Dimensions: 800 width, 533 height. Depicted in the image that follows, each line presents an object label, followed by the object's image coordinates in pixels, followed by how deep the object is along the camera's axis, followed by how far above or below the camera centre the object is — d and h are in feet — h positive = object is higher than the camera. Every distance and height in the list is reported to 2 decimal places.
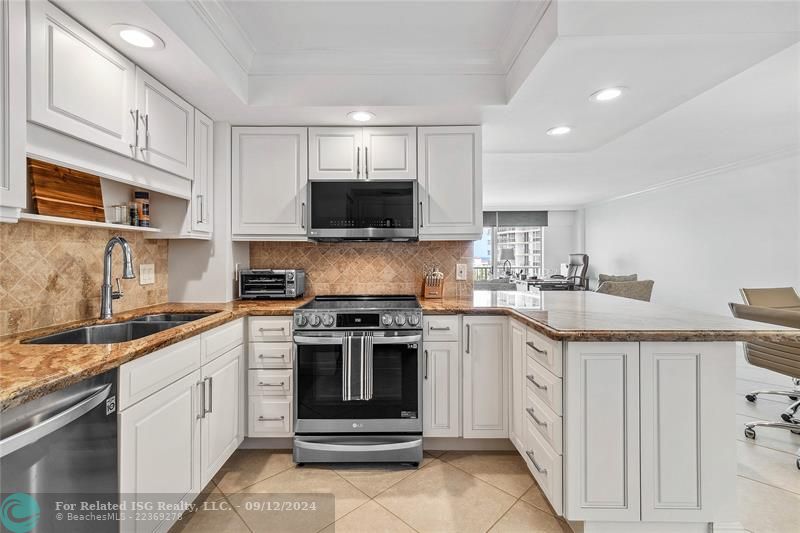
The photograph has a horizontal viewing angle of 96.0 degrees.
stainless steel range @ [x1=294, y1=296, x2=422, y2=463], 7.13 -2.35
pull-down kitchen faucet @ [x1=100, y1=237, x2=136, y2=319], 5.50 -0.13
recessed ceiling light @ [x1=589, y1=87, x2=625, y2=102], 6.88 +3.34
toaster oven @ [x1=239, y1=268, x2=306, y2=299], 8.70 -0.48
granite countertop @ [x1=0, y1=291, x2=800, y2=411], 3.37 -0.91
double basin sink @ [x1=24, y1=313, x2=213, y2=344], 5.31 -1.09
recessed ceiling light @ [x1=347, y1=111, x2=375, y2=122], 7.89 +3.31
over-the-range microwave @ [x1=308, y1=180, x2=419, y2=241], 8.34 +1.33
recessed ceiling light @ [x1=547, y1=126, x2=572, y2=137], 9.02 +3.44
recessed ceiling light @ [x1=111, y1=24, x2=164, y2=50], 4.96 +3.22
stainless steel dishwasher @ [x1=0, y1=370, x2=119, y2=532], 3.13 -1.88
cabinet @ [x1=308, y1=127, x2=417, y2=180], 8.61 +2.66
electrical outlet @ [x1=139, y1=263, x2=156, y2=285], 7.50 -0.22
